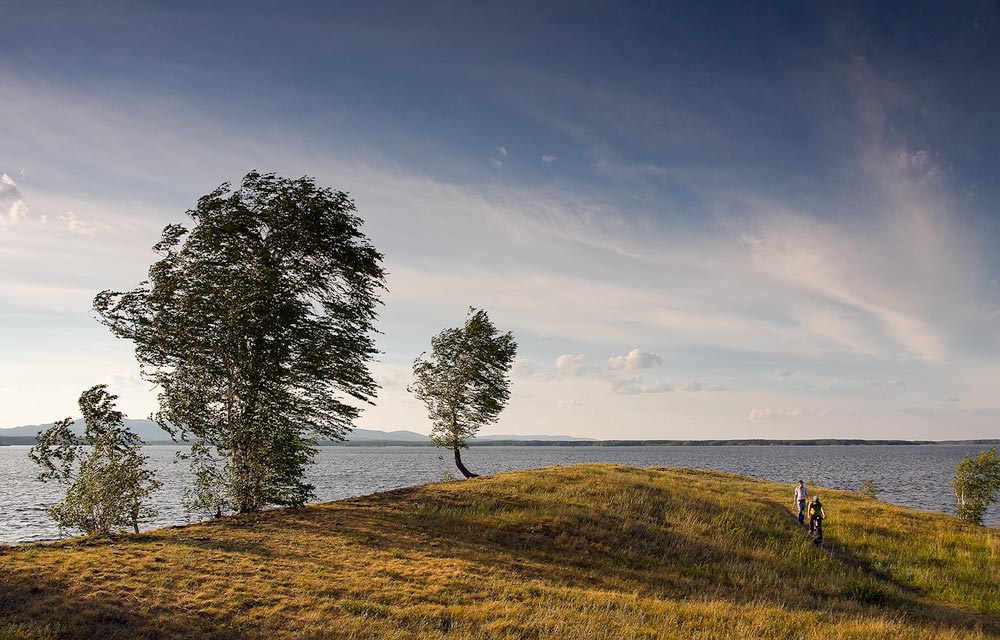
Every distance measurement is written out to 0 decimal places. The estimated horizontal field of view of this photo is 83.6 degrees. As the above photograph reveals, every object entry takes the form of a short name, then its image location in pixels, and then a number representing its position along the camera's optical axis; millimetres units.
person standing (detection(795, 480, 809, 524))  27500
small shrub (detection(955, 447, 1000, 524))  49062
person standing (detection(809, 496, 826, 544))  25016
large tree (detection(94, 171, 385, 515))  24234
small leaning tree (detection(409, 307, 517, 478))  46125
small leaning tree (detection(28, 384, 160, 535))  19875
